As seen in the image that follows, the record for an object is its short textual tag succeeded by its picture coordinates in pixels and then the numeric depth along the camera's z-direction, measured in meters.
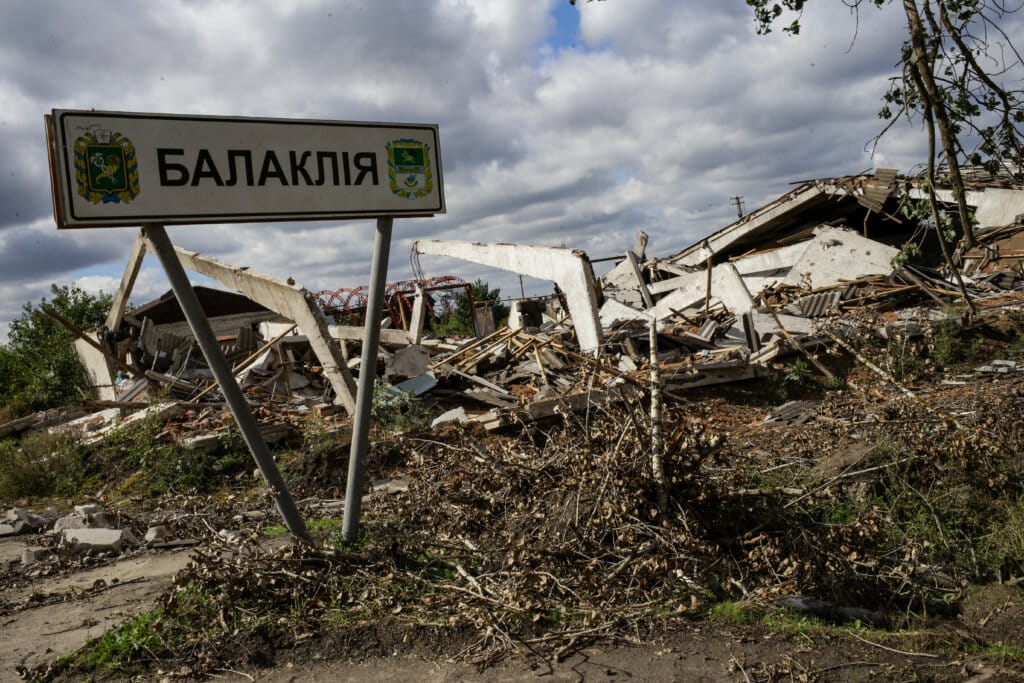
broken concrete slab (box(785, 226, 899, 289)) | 16.09
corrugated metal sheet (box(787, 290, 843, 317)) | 13.77
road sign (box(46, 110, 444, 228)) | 3.41
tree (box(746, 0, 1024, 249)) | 6.00
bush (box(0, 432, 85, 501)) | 9.24
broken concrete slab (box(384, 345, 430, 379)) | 11.86
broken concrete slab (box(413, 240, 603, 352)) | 11.30
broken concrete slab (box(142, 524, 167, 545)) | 5.62
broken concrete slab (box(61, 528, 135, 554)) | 5.46
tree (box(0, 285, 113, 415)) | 15.91
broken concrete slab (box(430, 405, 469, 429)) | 9.31
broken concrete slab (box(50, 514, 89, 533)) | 6.27
